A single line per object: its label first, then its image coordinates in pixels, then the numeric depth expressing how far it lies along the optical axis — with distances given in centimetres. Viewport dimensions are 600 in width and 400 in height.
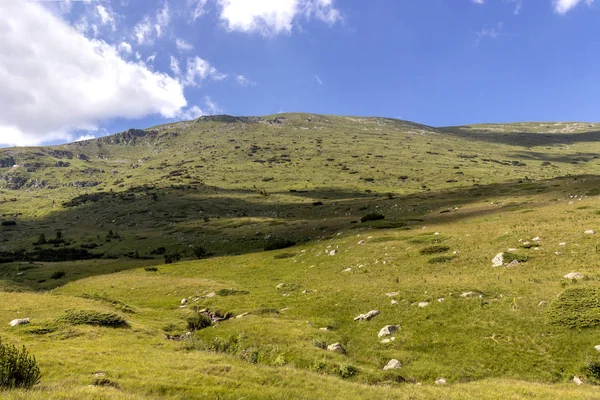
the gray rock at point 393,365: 1566
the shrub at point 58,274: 4540
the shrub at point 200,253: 5523
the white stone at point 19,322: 2008
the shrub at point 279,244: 4975
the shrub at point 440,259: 2908
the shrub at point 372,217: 5763
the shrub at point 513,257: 2506
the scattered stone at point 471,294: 2036
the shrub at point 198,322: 2309
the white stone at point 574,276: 2017
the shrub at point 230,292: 2973
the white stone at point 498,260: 2546
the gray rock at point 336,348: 1760
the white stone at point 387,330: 1870
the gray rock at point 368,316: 2106
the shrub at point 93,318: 2093
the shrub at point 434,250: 3184
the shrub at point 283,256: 4325
